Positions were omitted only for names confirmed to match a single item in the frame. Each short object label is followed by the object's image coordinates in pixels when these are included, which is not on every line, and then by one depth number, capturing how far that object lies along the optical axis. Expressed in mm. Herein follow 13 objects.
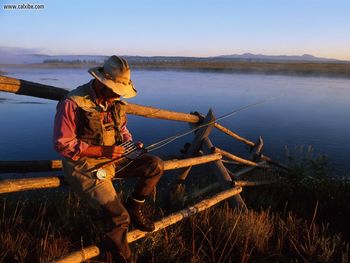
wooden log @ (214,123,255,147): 5562
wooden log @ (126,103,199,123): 3914
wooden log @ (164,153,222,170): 3780
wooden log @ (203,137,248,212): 4512
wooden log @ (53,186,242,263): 2654
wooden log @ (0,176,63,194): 2755
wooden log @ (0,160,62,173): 3621
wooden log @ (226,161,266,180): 6445
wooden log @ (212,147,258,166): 5002
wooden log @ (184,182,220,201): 4953
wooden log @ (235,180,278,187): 5015
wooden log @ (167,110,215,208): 5046
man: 2666
